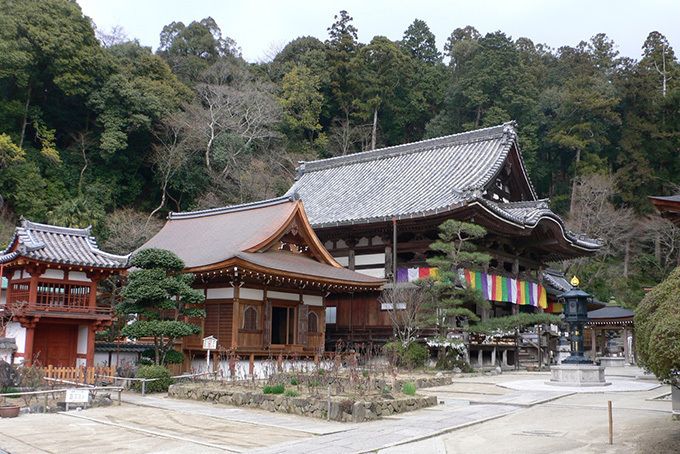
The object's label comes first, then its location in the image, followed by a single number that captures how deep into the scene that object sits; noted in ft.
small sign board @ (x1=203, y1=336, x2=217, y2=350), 53.78
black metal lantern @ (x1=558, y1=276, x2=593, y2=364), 55.93
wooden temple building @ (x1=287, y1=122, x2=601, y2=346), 77.46
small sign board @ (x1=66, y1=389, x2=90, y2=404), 41.70
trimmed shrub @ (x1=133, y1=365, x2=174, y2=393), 51.88
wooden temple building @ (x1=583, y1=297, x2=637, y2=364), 90.84
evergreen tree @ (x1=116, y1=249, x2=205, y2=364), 52.60
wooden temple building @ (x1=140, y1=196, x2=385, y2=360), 61.41
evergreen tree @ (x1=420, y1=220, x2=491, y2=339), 66.80
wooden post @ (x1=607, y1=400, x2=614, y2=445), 28.56
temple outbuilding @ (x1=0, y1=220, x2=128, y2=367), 55.16
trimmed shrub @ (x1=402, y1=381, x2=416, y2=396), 43.80
